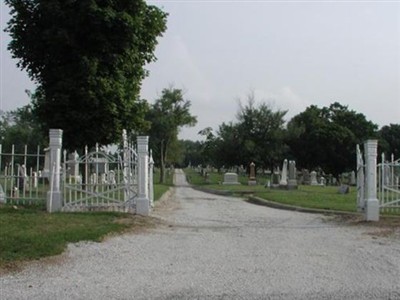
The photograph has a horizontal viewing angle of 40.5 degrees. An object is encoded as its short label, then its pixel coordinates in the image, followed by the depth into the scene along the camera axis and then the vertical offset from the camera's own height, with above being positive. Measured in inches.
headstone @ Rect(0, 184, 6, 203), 584.6 -23.9
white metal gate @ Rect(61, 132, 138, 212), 563.5 -14.0
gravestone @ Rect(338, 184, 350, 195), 1206.3 -26.8
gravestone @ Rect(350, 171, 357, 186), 1966.4 -3.4
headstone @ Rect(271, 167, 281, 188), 1642.1 -5.2
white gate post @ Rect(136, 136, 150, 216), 565.0 -2.0
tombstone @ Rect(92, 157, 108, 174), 565.4 +13.1
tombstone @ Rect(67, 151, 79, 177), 611.9 +7.6
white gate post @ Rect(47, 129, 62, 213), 561.6 -0.2
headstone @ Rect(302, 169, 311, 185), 2071.1 -1.4
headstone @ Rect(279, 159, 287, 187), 1563.0 -1.7
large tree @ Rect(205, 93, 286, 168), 2628.0 +188.3
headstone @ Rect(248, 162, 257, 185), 1978.3 +8.4
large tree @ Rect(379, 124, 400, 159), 3503.9 +274.7
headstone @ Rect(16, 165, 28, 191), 629.8 +5.8
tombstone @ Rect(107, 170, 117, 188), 566.4 -3.8
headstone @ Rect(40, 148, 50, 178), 594.5 +9.1
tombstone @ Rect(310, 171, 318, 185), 2028.3 -3.0
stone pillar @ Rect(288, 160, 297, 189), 1620.1 +17.3
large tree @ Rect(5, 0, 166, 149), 834.8 +192.7
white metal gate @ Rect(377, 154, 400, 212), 552.7 -7.9
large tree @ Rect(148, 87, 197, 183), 2498.8 +271.0
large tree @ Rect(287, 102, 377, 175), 2837.1 +204.3
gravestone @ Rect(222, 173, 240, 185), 1973.4 -7.4
